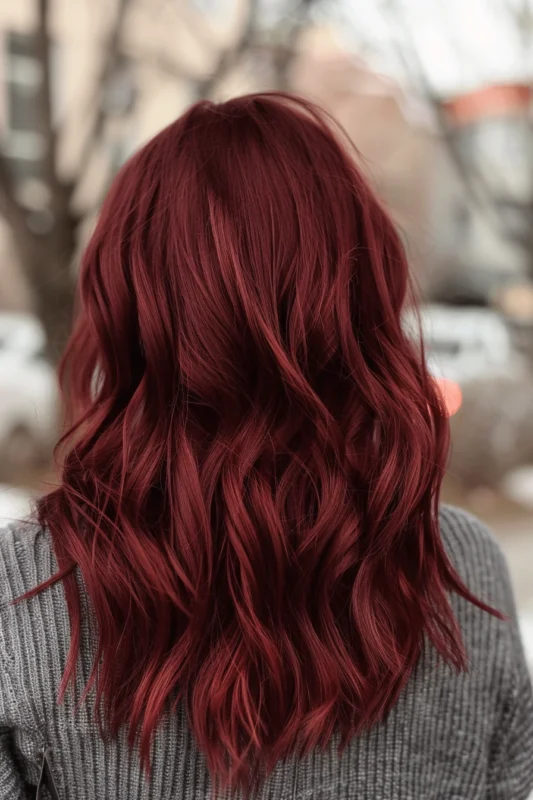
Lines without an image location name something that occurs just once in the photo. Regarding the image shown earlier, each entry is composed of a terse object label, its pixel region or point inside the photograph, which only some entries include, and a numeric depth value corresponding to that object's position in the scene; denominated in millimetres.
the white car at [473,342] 3805
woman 752
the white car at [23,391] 3135
